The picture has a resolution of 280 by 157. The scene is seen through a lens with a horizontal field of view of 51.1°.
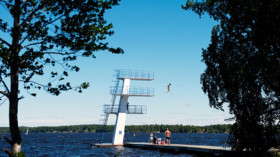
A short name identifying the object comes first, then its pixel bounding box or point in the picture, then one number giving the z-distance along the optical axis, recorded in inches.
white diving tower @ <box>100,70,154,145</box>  1370.6
